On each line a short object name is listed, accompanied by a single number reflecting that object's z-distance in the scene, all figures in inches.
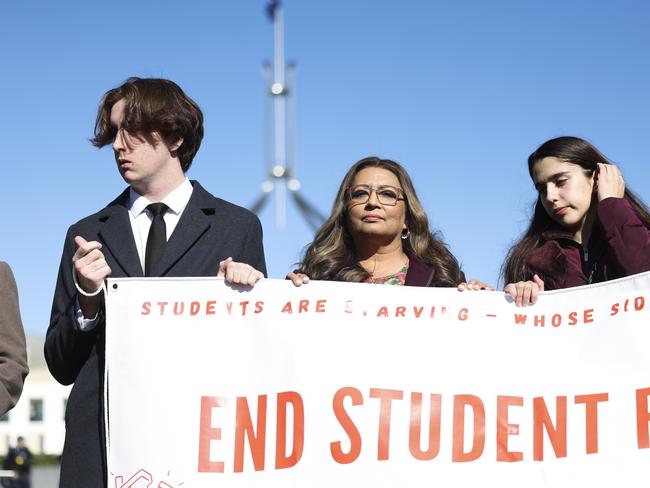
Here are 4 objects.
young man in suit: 189.6
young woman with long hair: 206.5
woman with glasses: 218.1
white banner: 191.0
